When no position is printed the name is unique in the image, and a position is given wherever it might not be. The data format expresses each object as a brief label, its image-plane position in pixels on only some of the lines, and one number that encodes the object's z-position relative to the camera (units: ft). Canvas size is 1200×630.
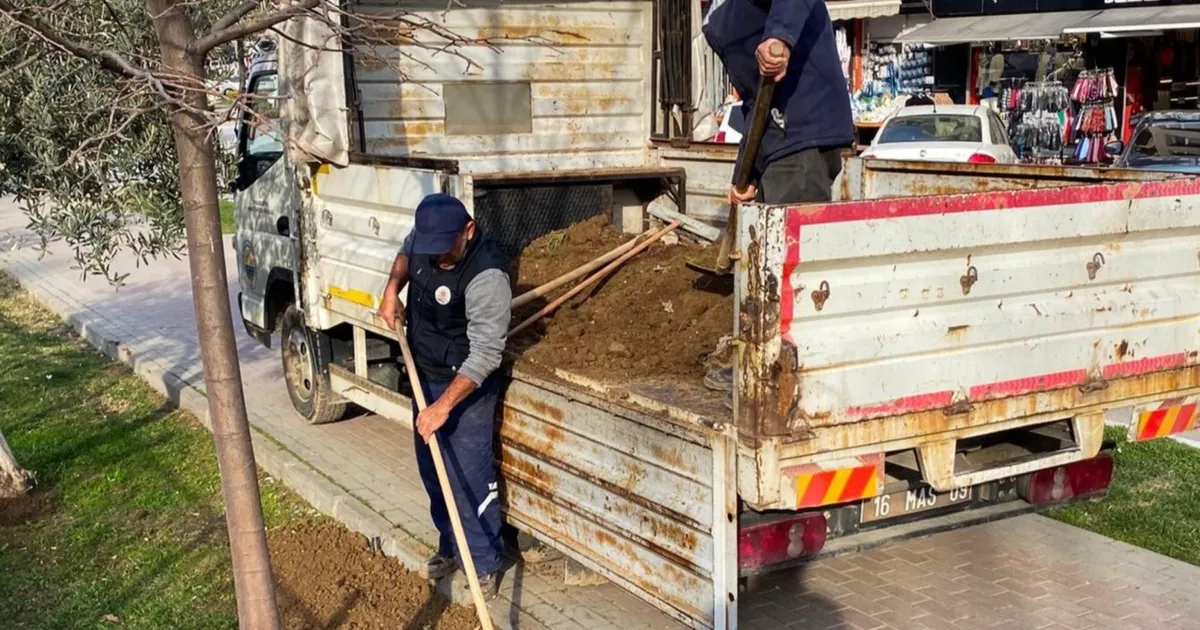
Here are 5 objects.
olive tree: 12.32
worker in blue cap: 16.49
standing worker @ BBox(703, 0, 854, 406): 16.07
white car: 53.47
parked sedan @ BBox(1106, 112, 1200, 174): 39.24
